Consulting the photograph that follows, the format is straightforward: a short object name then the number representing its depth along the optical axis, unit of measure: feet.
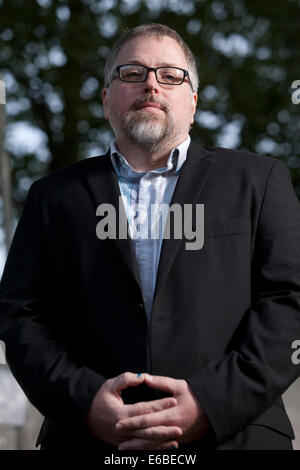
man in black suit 5.84
